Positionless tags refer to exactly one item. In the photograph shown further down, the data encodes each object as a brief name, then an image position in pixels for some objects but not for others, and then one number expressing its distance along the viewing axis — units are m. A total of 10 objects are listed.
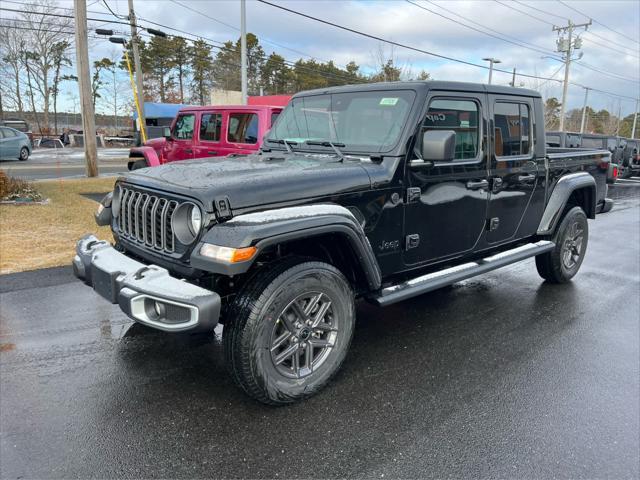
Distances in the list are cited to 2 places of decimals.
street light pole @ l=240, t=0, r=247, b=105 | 16.28
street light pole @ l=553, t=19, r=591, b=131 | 41.15
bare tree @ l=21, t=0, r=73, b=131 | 38.31
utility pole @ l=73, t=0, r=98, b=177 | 13.44
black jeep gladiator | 2.65
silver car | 20.05
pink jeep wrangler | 8.48
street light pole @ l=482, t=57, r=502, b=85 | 37.03
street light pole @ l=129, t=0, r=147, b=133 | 24.80
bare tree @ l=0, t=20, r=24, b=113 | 39.22
